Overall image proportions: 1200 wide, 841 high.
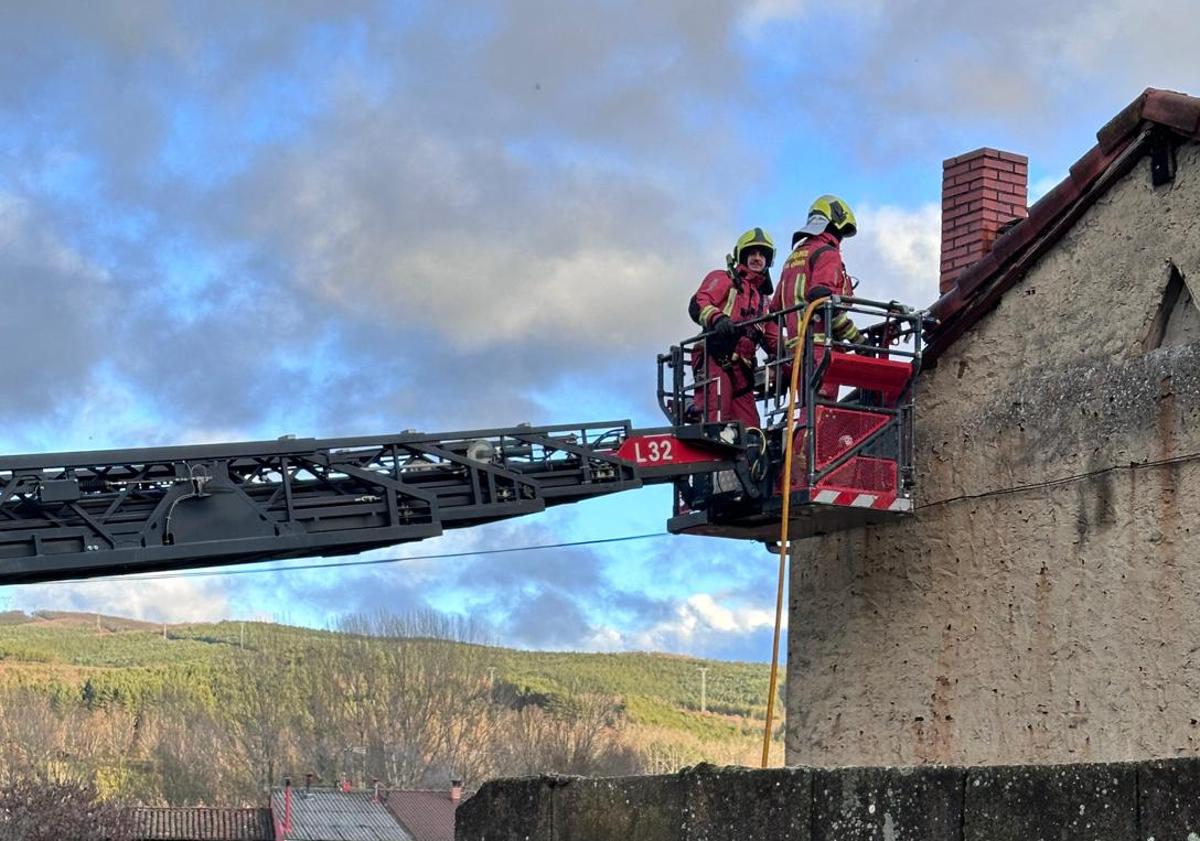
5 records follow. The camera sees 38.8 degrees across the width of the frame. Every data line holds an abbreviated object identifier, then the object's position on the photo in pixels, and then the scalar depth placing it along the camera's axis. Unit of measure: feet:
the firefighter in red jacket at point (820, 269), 39.60
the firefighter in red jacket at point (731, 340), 42.42
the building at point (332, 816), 164.25
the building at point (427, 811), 164.91
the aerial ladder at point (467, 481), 35.32
